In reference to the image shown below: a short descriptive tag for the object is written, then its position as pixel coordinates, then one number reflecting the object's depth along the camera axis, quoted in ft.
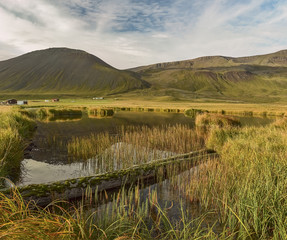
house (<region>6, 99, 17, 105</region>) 292.81
